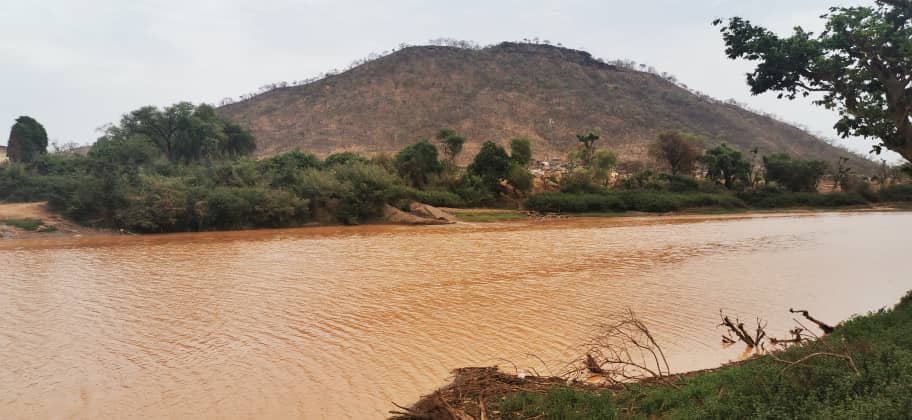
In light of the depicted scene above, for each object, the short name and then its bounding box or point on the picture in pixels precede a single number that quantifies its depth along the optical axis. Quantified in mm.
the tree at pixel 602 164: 48125
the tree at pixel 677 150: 53938
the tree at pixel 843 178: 55250
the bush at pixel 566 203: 42781
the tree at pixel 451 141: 48000
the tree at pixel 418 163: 42875
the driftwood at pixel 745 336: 8298
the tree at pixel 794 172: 53188
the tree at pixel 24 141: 45438
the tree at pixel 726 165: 51312
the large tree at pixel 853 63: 8648
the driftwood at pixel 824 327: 7950
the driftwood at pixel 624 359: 6891
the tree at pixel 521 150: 46438
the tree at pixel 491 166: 43844
